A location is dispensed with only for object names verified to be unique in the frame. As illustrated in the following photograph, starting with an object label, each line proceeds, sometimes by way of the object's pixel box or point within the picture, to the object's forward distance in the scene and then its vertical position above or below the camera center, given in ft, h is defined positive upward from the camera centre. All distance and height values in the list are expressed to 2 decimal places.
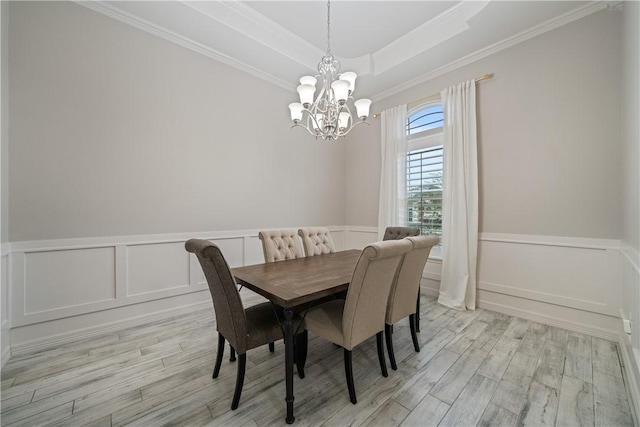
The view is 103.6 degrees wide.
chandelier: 6.99 +3.24
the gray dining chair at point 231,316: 4.61 -2.00
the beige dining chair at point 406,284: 6.03 -1.77
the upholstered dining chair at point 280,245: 8.06 -1.01
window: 11.64 +2.15
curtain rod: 9.79 +5.32
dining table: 4.62 -1.50
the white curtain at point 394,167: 12.45 +2.35
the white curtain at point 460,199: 10.01 +0.57
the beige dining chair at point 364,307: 4.82 -1.92
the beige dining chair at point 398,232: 9.27 -0.72
